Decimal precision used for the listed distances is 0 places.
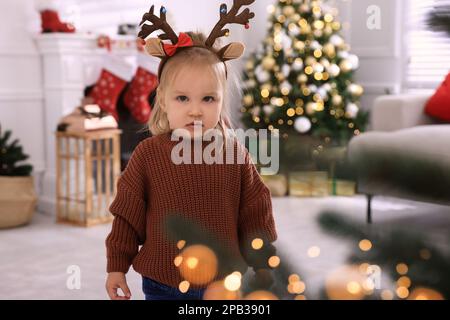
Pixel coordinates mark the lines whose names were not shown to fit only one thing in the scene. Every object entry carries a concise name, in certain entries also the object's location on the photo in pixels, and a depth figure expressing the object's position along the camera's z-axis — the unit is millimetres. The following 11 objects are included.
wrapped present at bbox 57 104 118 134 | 3209
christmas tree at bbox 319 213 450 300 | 458
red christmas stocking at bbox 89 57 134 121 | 3729
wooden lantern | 3219
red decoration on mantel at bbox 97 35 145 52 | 3594
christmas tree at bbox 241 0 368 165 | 4062
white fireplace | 3490
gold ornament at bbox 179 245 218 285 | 503
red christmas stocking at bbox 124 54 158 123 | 3912
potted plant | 3137
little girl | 921
